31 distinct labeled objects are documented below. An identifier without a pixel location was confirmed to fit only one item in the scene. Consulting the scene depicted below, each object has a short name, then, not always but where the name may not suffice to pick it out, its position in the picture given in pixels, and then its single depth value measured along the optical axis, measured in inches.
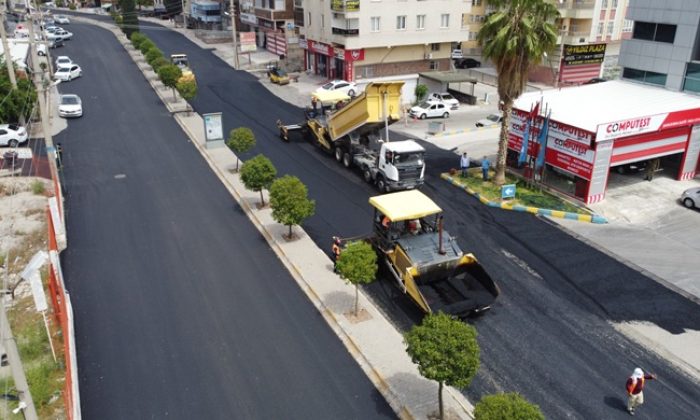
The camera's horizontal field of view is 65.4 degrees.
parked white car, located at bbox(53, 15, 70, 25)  3638.8
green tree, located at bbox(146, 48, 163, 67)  2027.1
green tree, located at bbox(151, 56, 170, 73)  1900.0
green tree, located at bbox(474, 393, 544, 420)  411.8
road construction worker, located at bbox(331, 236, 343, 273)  788.8
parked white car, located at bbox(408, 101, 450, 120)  1732.3
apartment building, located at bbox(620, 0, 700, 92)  1189.1
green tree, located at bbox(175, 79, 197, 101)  1576.0
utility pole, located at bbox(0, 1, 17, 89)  1530.4
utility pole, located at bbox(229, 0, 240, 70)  2376.7
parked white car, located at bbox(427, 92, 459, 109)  1813.5
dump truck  1055.0
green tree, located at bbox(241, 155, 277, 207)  949.8
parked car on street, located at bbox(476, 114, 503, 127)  1627.7
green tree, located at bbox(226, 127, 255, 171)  1144.2
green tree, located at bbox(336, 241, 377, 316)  643.5
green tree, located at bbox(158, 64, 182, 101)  1689.2
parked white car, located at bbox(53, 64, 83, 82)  2071.7
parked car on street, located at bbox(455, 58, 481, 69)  2561.5
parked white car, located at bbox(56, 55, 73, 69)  2127.7
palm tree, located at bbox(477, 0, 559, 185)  994.8
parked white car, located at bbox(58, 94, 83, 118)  1587.1
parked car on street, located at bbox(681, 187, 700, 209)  1022.4
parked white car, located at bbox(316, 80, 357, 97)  1934.8
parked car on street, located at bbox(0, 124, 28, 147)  1337.4
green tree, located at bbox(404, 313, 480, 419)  472.7
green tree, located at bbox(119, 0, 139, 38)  3403.3
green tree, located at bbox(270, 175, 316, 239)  826.8
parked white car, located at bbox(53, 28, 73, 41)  2976.4
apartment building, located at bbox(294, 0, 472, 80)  1963.6
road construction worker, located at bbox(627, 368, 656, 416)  531.5
